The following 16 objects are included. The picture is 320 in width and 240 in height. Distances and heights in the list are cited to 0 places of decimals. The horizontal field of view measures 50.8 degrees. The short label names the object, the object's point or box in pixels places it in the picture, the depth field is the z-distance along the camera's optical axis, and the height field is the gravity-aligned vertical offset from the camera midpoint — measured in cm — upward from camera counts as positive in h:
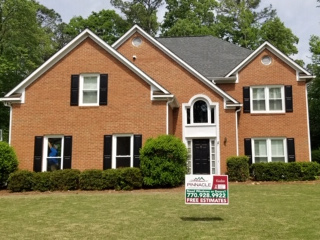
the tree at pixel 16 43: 3116 +1137
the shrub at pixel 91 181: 1495 -87
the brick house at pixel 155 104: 1666 +308
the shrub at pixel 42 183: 1495 -97
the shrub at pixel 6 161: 1546 +0
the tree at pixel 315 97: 3306 +680
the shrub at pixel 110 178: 1485 -73
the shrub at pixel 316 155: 2678 +57
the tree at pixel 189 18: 3806 +1771
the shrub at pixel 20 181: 1491 -88
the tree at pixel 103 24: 4369 +1775
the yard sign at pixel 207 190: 851 -71
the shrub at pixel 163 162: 1472 -2
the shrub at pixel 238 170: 1764 -42
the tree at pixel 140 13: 4359 +1918
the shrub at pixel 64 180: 1499 -83
